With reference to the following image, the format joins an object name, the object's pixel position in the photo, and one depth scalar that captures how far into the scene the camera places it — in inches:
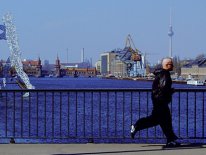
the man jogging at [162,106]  454.3
